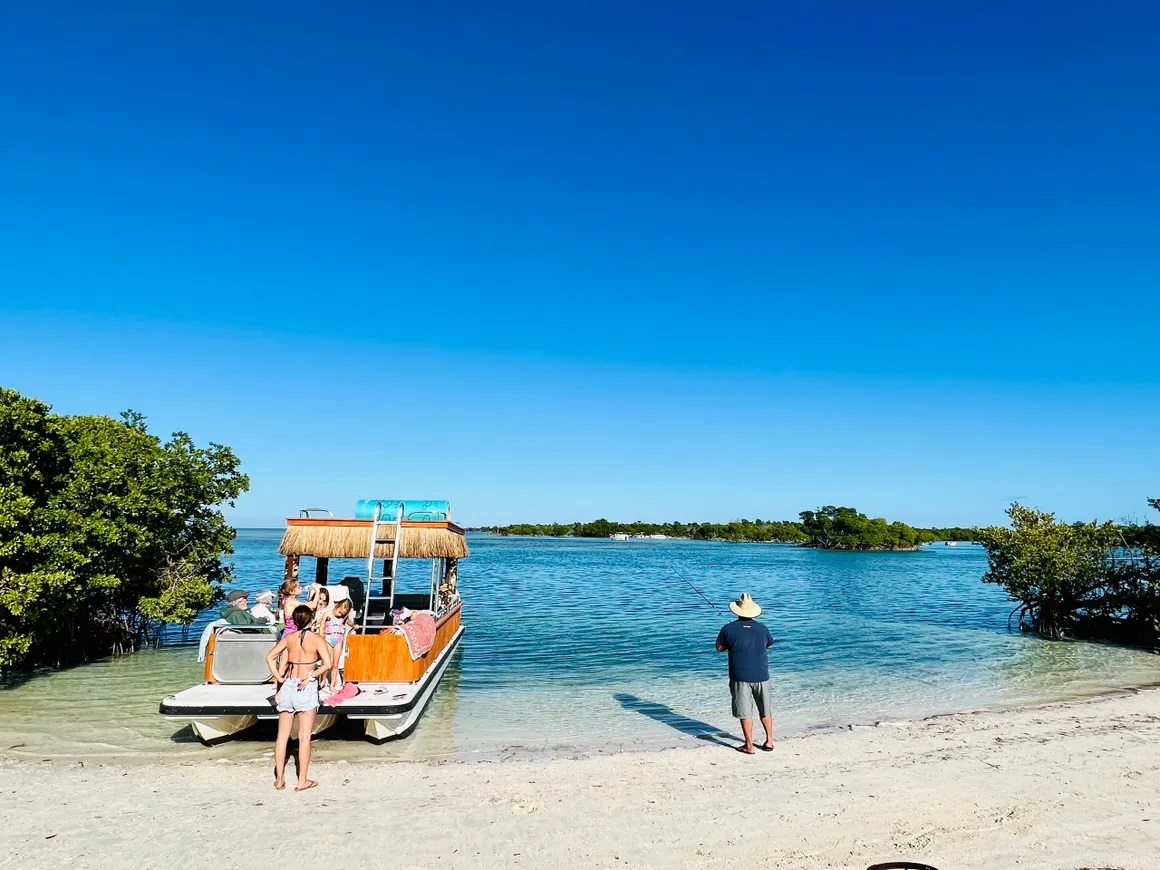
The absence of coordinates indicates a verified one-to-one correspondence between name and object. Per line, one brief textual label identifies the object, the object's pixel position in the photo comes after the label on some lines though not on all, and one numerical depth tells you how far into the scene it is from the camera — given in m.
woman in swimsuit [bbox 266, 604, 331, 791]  7.59
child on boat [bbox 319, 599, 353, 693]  9.59
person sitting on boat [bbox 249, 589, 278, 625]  10.96
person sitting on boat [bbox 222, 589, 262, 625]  10.84
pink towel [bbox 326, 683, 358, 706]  9.52
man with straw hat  9.10
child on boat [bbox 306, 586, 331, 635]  9.45
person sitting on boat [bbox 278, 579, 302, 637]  10.53
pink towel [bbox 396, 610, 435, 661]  10.93
